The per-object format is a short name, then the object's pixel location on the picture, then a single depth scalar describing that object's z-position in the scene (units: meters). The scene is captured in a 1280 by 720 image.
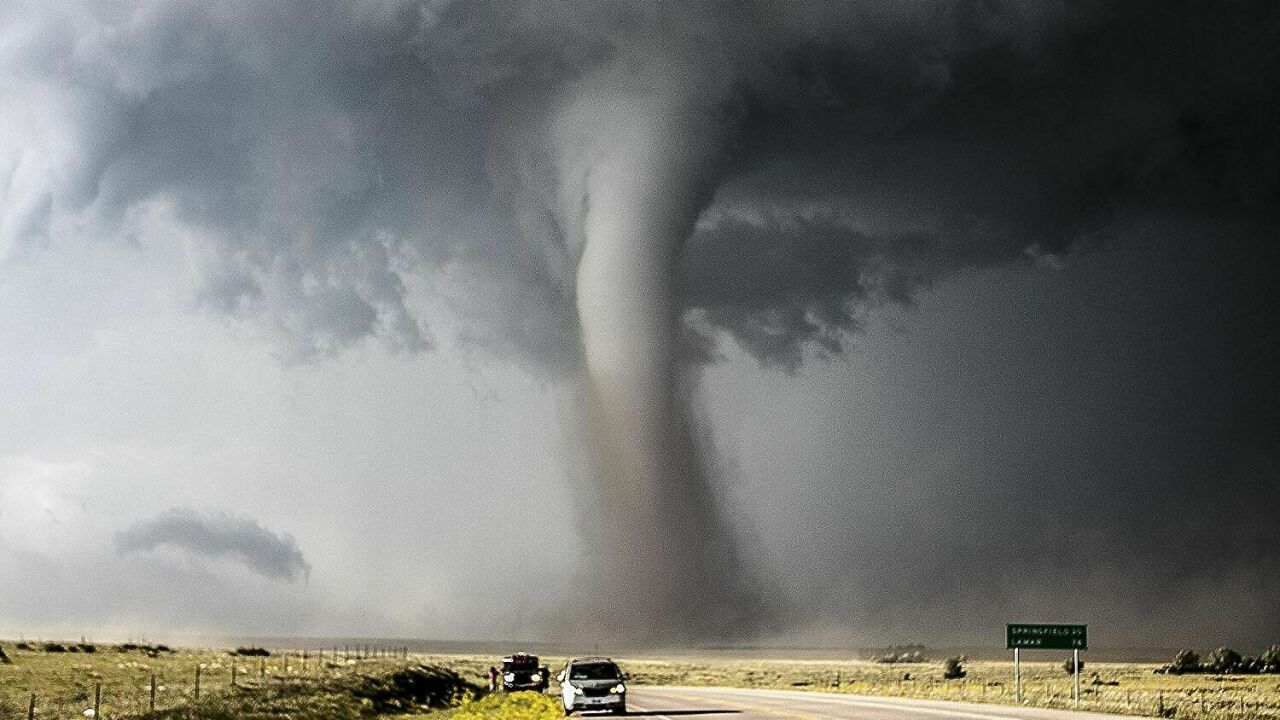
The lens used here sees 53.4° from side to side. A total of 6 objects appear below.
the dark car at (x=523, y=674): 70.81
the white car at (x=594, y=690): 47.25
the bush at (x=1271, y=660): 132.25
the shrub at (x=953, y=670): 122.53
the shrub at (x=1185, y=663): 134.62
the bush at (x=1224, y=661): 132.38
